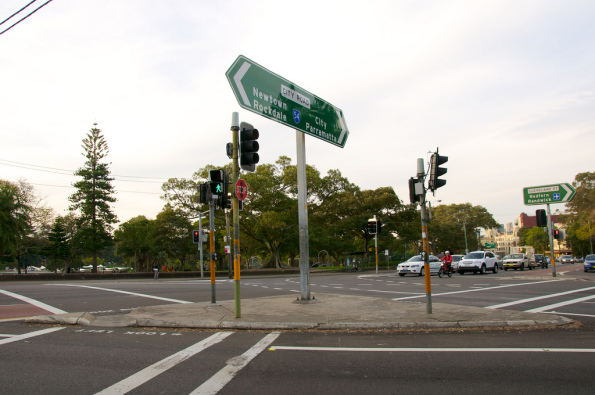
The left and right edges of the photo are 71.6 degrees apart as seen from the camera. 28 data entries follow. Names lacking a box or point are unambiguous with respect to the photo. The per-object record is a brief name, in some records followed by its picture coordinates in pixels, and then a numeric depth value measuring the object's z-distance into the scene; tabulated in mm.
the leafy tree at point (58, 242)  52875
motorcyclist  27191
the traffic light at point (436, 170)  9250
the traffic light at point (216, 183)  9641
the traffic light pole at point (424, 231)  8875
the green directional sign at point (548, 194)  23578
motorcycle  26559
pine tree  49000
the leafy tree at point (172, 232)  50719
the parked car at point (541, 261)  47438
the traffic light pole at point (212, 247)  10945
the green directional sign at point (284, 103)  9367
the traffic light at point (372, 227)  31038
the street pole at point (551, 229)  23102
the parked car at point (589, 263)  33500
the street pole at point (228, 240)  29588
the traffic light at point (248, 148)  8562
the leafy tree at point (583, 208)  68938
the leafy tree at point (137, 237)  51719
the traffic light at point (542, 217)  23453
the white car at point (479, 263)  31156
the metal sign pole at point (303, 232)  11406
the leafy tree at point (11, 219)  35156
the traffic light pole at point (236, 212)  8406
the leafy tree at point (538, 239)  104438
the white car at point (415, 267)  28656
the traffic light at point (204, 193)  11125
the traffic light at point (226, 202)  9823
